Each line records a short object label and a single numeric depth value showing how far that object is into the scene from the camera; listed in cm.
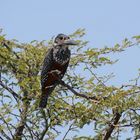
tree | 1336
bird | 1583
